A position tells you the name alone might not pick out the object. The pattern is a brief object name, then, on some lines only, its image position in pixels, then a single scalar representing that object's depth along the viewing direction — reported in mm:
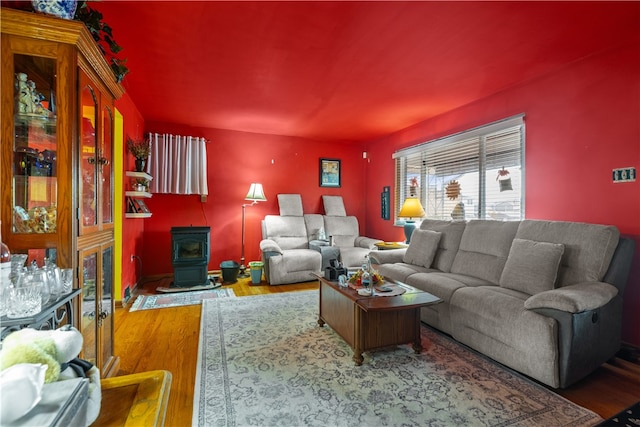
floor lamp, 4676
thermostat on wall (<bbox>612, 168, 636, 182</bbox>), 2293
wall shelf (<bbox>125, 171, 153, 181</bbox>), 3692
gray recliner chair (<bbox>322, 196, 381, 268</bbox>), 4711
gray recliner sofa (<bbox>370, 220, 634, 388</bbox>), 1818
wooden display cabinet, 1203
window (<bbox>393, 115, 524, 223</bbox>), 3211
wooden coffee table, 2096
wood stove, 4070
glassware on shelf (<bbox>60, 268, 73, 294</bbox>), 1204
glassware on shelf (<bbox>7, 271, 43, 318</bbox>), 963
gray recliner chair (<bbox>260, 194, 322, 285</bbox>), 4219
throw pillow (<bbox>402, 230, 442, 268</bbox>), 3338
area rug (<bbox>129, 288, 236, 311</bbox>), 3396
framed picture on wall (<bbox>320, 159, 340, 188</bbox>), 5668
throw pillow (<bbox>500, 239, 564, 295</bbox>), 2240
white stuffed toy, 578
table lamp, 3899
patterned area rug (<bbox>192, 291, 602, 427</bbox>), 1593
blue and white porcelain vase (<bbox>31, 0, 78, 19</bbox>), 1216
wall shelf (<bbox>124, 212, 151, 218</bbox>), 3545
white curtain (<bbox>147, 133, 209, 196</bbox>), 4426
